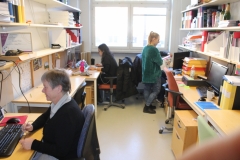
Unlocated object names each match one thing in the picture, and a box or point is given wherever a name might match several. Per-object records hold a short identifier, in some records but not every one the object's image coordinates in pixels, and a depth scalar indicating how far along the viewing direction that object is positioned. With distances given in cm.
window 472
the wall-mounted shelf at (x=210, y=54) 239
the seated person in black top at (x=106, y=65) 397
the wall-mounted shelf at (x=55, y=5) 291
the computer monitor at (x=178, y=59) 399
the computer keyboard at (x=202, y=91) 255
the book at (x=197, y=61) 339
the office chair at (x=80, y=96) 250
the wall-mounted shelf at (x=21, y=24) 176
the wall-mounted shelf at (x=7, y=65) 173
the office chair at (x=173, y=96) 277
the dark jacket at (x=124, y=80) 395
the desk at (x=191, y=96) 216
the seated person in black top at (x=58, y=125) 146
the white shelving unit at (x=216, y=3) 243
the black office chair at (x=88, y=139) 146
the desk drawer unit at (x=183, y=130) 224
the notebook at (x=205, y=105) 212
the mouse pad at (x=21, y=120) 180
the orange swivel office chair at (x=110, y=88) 393
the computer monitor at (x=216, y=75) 261
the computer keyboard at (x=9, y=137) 138
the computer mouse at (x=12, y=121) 179
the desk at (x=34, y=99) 223
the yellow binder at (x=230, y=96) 190
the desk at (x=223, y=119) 161
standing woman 353
